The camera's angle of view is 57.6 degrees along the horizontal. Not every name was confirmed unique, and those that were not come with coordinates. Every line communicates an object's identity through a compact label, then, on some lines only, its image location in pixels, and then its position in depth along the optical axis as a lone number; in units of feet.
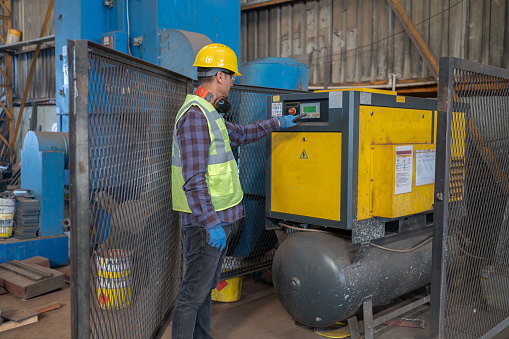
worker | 8.54
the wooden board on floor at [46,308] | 13.09
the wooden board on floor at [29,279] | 14.23
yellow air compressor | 9.98
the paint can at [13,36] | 42.39
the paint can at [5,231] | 16.44
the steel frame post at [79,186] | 6.03
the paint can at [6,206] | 16.33
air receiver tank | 10.03
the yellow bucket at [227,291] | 13.79
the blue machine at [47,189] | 16.87
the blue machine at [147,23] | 15.67
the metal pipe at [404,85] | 23.49
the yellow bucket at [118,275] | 7.26
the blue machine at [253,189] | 13.28
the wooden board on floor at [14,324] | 11.97
